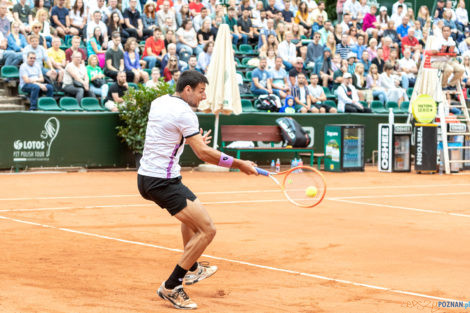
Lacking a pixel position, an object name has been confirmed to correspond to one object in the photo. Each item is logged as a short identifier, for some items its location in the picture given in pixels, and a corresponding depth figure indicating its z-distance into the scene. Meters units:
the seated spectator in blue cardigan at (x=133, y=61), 20.19
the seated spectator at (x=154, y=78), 19.61
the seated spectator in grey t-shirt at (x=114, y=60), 19.94
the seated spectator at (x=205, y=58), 21.61
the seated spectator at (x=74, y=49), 19.42
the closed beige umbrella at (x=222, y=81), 19.20
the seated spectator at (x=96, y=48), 20.50
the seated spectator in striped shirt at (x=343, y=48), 25.05
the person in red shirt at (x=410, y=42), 27.42
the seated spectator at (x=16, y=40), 19.36
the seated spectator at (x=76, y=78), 18.81
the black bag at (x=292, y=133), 20.27
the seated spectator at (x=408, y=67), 26.08
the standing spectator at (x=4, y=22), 19.38
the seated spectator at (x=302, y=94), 21.95
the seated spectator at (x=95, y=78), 19.62
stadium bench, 19.80
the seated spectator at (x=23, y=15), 20.27
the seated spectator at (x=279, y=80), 21.89
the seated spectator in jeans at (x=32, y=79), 18.22
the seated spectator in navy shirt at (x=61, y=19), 20.95
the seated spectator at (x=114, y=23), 21.23
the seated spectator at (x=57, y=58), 19.17
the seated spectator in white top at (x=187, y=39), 22.00
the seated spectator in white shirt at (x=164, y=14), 22.42
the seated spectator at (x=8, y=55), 19.14
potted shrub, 18.48
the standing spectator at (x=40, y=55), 18.48
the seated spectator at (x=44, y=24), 20.25
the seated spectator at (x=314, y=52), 24.16
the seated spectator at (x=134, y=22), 22.08
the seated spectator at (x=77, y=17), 21.23
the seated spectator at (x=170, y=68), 20.55
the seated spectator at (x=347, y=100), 22.62
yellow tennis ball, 7.36
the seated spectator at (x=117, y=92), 19.20
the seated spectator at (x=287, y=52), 23.48
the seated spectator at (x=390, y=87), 24.53
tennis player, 6.20
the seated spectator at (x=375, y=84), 24.20
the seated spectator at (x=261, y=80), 21.61
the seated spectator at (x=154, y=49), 21.11
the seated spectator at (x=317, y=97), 22.36
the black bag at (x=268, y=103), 21.33
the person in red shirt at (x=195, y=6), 23.94
